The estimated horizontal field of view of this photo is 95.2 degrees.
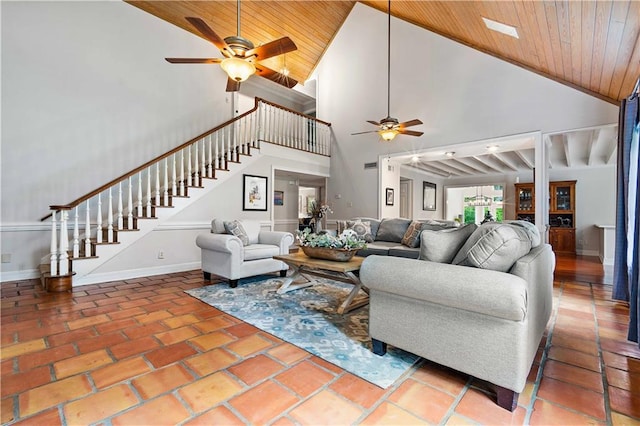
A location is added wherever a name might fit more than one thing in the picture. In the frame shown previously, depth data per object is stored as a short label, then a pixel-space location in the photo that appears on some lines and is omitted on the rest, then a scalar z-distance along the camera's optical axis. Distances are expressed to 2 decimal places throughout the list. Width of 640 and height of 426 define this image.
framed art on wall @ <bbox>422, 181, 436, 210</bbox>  9.25
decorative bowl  3.04
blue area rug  1.89
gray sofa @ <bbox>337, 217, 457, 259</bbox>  4.33
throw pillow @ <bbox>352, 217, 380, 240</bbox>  5.22
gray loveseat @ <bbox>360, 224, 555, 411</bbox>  1.42
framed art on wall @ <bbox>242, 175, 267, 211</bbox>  5.80
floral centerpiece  3.05
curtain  2.47
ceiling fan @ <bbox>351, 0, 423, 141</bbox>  4.70
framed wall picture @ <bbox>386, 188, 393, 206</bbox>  6.82
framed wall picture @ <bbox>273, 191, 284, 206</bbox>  7.87
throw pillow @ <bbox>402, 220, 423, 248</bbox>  4.43
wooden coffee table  2.80
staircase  3.79
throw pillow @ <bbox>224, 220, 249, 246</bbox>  3.98
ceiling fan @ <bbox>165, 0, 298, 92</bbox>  2.74
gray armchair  3.65
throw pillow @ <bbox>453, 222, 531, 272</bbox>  1.61
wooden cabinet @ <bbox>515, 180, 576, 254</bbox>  7.72
